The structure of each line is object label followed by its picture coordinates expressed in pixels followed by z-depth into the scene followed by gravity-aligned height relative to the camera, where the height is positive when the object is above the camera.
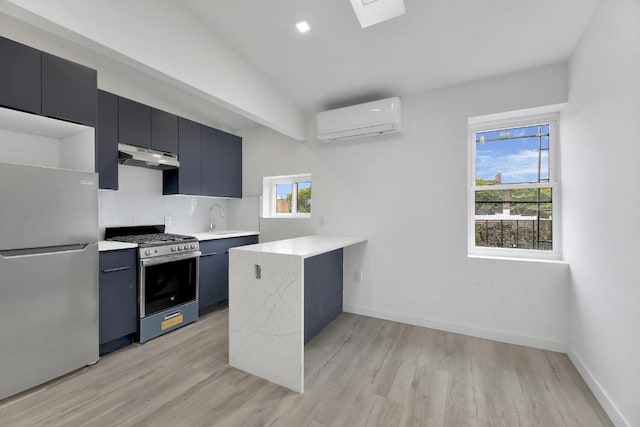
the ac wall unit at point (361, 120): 2.71 +0.97
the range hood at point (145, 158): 2.57 +0.55
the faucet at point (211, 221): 3.90 -0.12
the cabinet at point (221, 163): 3.46 +0.67
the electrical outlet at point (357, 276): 3.15 -0.74
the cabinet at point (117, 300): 2.18 -0.73
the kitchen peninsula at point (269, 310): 1.81 -0.69
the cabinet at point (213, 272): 3.06 -0.70
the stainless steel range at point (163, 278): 2.43 -0.64
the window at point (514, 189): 2.51 +0.23
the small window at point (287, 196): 3.74 +0.23
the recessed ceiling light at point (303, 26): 1.93 +1.34
